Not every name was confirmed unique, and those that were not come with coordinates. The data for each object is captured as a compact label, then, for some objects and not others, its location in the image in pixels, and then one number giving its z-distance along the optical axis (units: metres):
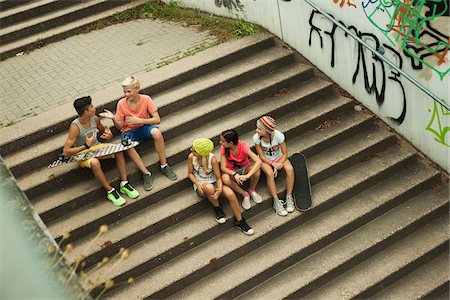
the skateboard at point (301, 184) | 6.99
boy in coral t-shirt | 6.87
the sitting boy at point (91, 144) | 6.54
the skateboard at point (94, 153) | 6.61
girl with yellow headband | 6.44
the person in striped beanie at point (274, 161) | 6.84
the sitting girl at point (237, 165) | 6.62
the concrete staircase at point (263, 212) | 6.46
